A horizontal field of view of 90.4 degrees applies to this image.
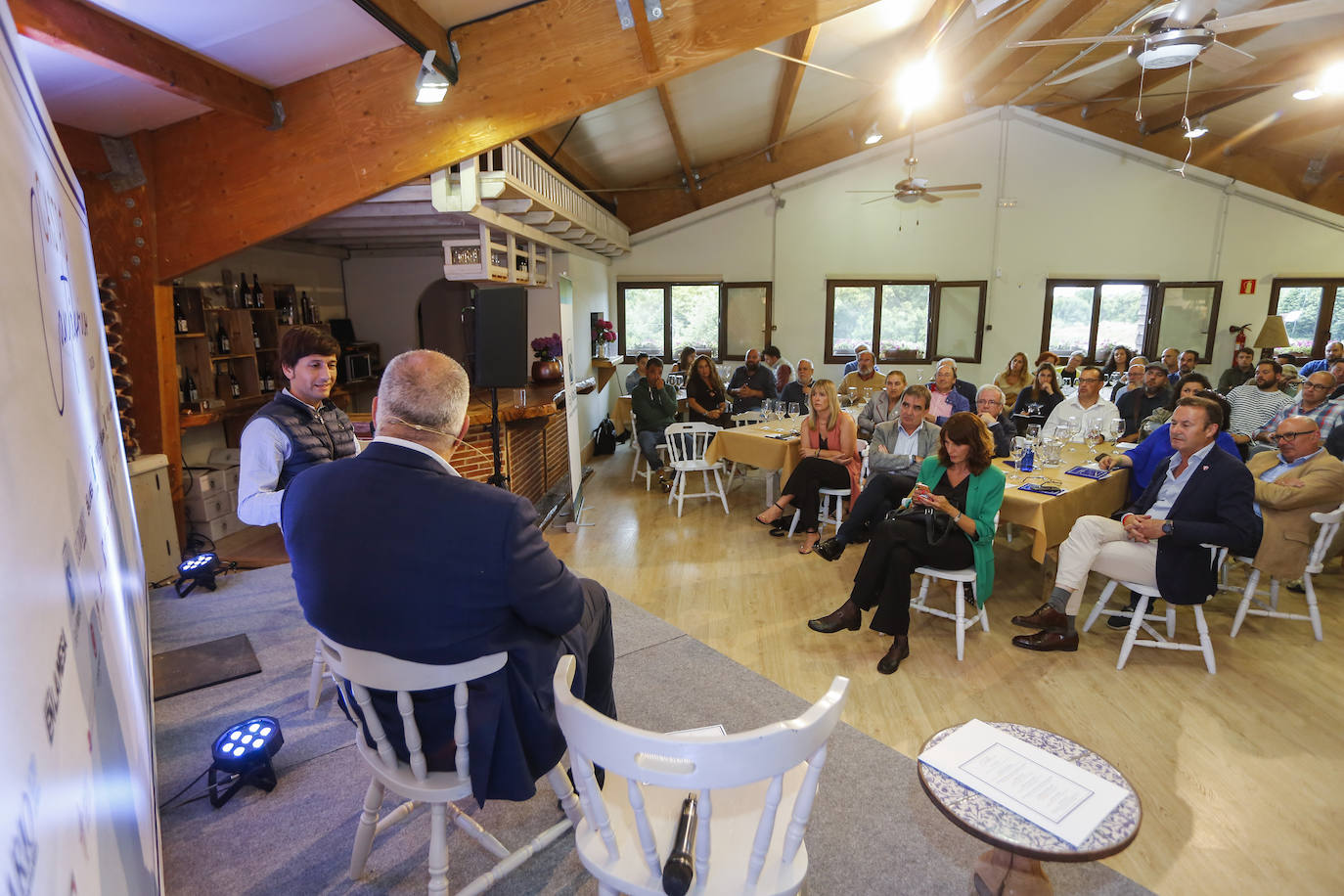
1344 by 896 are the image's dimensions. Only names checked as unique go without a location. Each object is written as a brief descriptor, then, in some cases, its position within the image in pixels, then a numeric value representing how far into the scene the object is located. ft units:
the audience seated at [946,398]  18.95
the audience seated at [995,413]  15.38
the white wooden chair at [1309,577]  11.59
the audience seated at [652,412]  21.99
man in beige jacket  10.70
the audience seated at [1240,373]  25.38
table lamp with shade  28.78
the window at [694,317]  34.17
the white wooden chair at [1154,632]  10.60
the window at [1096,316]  32.37
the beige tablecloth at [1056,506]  11.79
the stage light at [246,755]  7.70
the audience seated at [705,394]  24.02
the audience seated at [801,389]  24.13
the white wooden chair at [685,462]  19.03
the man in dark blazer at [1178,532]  10.13
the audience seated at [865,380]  23.91
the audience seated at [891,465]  14.01
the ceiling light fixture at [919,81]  16.47
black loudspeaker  12.15
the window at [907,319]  33.14
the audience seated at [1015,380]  24.49
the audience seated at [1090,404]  16.46
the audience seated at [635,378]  23.75
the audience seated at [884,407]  17.43
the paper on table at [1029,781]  5.37
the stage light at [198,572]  13.14
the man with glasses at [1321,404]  15.42
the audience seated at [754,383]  25.89
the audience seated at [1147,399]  17.98
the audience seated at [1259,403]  19.03
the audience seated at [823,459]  16.26
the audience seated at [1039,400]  20.08
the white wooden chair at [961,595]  11.08
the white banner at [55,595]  1.93
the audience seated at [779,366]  28.14
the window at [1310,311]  31.19
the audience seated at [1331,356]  22.48
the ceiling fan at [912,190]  23.81
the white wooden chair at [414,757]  5.24
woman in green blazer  11.04
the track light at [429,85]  10.86
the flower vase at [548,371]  22.41
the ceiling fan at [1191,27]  9.69
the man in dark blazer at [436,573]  5.17
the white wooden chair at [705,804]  4.30
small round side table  5.09
